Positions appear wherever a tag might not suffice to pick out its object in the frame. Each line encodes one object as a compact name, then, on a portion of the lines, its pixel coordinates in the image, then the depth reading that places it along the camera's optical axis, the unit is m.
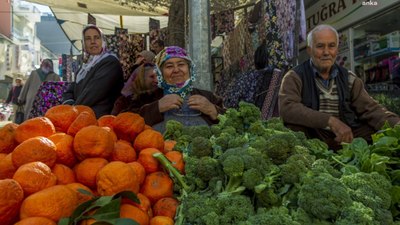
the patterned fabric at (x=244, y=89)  4.86
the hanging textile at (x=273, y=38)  4.56
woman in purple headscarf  2.87
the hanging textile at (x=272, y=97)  4.58
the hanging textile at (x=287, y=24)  4.36
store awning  8.30
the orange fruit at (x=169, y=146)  1.83
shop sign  5.70
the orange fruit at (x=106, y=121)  1.90
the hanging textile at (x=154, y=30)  7.97
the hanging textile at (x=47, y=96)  4.89
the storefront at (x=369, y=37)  5.73
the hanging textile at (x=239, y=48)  6.16
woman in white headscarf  3.78
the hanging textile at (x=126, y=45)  7.69
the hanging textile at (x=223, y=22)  7.40
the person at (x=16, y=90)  10.38
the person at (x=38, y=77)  6.83
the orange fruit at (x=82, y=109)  1.95
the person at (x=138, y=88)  3.52
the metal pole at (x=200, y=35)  3.38
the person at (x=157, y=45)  7.56
